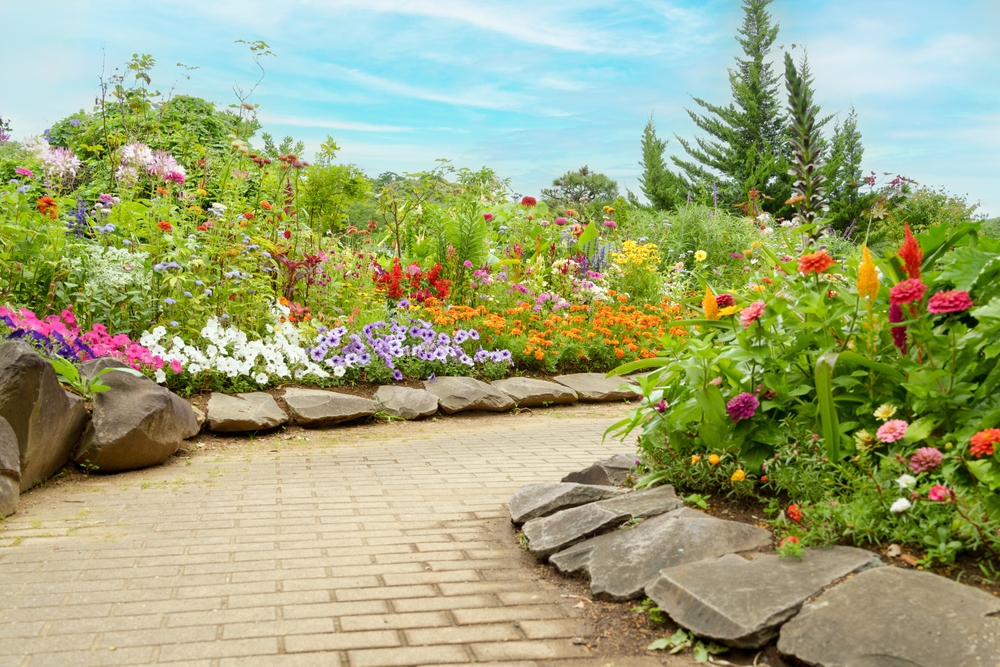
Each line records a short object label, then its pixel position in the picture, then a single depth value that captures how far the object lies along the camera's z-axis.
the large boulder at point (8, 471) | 4.16
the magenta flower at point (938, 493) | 2.68
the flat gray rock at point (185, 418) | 5.59
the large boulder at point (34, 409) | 4.48
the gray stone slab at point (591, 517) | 3.55
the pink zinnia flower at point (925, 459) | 2.84
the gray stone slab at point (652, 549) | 3.09
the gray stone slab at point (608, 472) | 4.36
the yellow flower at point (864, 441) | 3.08
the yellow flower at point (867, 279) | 3.15
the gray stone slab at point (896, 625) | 2.29
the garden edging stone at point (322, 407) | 6.52
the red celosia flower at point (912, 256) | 3.19
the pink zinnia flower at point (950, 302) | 2.90
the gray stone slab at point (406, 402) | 6.98
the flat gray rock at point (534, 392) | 7.66
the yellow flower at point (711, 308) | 3.74
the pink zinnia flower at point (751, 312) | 3.39
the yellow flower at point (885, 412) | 3.07
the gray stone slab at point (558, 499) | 3.96
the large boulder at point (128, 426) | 5.02
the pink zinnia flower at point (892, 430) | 2.95
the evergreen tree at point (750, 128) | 26.16
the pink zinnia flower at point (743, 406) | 3.43
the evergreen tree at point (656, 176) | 29.20
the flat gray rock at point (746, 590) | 2.59
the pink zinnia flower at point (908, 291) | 3.00
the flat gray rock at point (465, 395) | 7.23
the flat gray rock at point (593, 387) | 8.01
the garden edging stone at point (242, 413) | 6.12
